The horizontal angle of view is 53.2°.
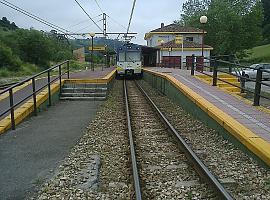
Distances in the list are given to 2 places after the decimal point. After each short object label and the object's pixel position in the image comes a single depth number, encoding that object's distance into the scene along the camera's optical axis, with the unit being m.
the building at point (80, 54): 71.00
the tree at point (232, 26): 50.18
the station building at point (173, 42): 37.36
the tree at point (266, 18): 72.42
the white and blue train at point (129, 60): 23.82
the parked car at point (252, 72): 24.94
